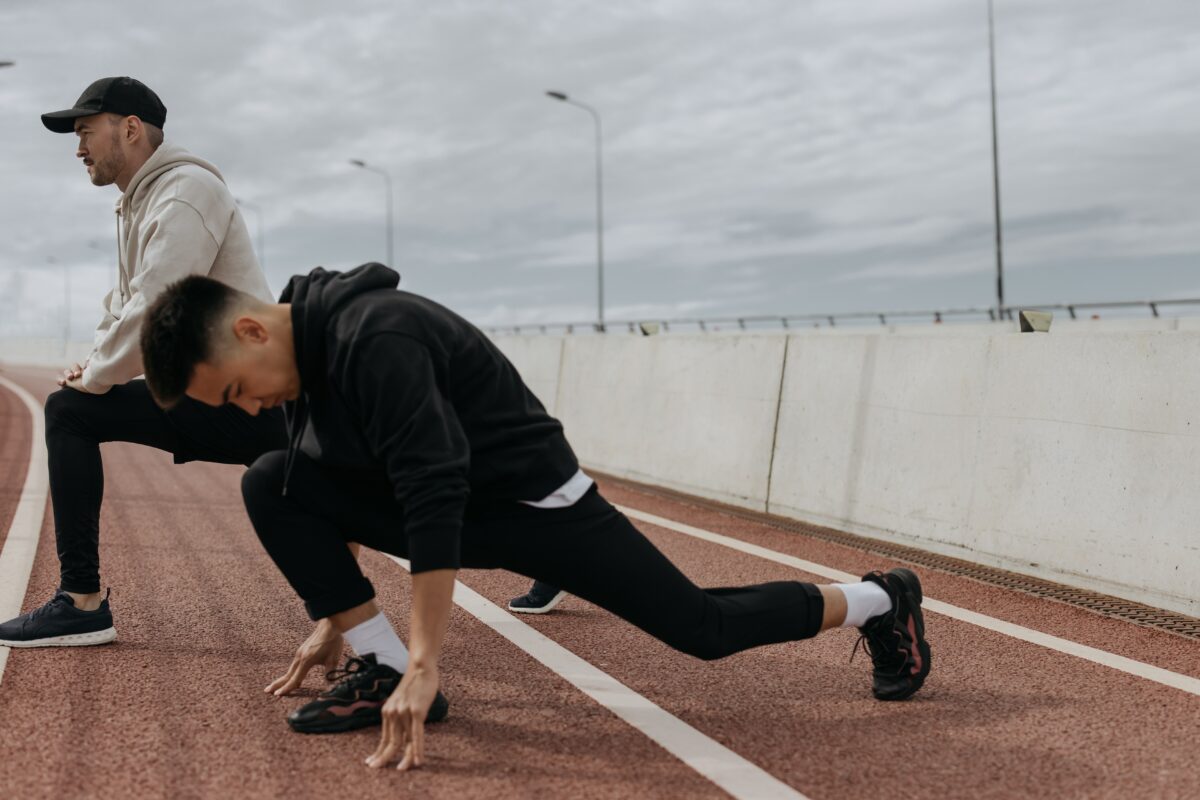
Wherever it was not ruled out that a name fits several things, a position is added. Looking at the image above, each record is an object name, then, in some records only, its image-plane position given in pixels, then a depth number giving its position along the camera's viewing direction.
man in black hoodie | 2.78
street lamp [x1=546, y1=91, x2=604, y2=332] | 36.34
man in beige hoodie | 3.99
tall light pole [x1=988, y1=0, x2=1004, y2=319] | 30.08
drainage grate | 4.74
